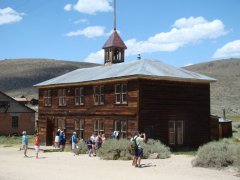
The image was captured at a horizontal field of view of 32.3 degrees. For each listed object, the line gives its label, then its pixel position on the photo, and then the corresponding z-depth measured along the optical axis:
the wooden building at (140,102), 29.22
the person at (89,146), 27.45
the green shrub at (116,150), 25.12
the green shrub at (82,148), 29.64
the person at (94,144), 27.54
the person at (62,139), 32.03
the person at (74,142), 29.49
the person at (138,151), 20.53
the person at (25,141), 28.36
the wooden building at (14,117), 52.75
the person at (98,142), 28.09
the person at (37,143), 26.85
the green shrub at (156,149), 25.23
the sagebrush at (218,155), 19.78
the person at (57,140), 33.64
